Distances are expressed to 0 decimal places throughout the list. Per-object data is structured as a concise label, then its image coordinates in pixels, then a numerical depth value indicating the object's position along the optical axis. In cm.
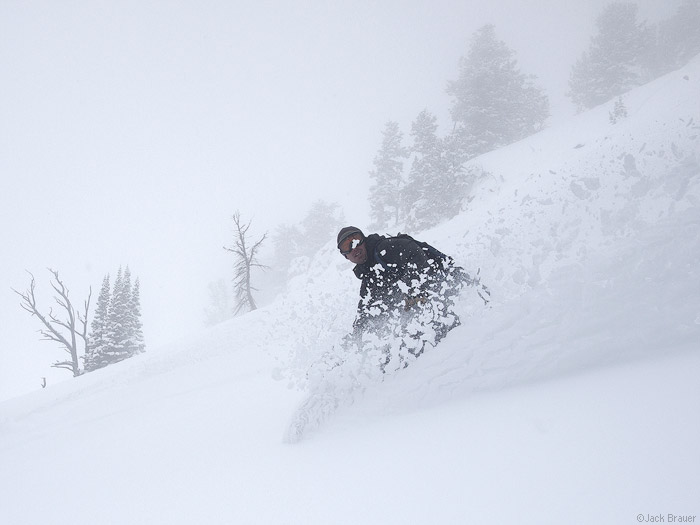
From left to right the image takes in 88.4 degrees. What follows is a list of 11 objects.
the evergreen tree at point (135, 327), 2206
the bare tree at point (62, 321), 1770
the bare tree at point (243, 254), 2230
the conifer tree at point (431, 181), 2223
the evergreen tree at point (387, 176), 3064
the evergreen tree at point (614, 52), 2894
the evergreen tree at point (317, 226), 3888
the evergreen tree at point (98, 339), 2066
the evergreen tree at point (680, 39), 3256
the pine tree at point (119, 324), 2122
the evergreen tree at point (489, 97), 2858
